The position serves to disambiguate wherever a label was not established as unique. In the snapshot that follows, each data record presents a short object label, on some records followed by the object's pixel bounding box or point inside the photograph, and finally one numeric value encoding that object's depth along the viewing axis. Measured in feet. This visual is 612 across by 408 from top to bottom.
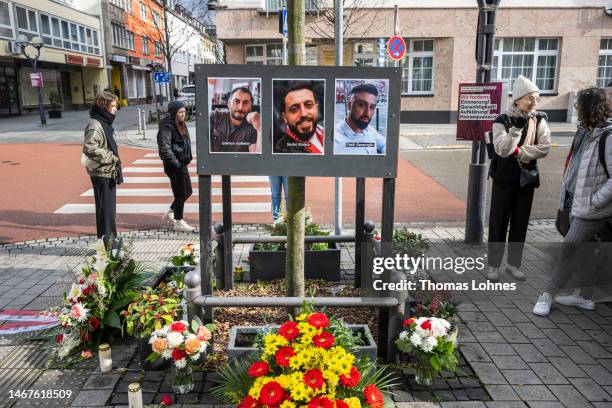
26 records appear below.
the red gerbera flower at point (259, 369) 8.96
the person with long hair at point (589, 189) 14.03
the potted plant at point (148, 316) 11.97
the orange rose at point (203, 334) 11.27
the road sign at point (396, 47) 46.39
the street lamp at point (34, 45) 83.87
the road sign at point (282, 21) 40.77
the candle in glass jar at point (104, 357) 11.98
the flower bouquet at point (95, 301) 12.78
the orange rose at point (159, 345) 10.93
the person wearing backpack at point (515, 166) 16.38
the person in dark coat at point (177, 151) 23.17
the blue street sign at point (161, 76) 76.46
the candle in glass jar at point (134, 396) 9.89
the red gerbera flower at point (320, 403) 8.16
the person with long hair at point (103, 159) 19.10
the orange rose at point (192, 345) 10.84
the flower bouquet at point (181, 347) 10.89
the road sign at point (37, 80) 83.05
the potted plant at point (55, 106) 99.83
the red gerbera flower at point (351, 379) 8.61
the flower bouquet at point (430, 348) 11.07
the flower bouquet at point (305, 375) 8.35
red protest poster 20.10
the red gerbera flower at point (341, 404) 8.35
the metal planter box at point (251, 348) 10.94
